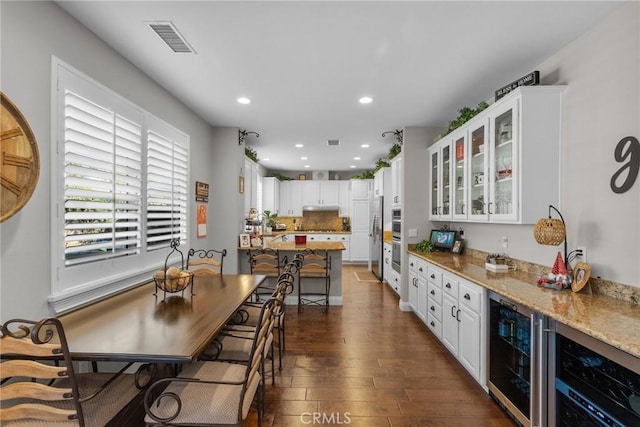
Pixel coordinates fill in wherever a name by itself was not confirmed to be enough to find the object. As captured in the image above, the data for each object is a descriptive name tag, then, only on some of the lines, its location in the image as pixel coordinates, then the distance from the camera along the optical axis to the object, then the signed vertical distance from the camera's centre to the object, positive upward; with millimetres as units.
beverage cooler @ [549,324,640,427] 1359 -825
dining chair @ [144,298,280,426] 1457 -921
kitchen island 4679 -709
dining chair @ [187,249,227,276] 3254 -560
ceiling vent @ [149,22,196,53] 2117 +1283
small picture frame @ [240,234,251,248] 4602 -420
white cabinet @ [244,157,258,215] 5242 +546
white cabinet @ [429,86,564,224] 2441 +515
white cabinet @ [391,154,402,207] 4959 +596
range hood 8898 +191
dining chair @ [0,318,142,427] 1150 -697
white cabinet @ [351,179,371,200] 8414 +708
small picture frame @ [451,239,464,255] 3965 -405
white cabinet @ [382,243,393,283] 5916 -935
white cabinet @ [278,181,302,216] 8938 +501
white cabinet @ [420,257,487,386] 2473 -939
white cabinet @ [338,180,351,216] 8938 +644
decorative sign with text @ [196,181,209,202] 4031 +292
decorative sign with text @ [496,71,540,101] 2479 +1114
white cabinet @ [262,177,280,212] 8047 +550
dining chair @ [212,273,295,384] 2107 -920
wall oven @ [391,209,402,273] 4977 -394
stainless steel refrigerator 6520 -480
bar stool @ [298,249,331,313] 4477 -923
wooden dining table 1405 -636
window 1934 +161
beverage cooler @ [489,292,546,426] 1820 -968
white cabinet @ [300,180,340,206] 8938 +621
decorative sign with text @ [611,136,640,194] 1830 +324
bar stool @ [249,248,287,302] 4402 -739
